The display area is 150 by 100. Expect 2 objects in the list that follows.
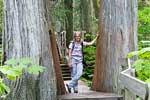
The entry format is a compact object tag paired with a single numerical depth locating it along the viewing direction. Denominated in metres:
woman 8.03
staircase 13.41
